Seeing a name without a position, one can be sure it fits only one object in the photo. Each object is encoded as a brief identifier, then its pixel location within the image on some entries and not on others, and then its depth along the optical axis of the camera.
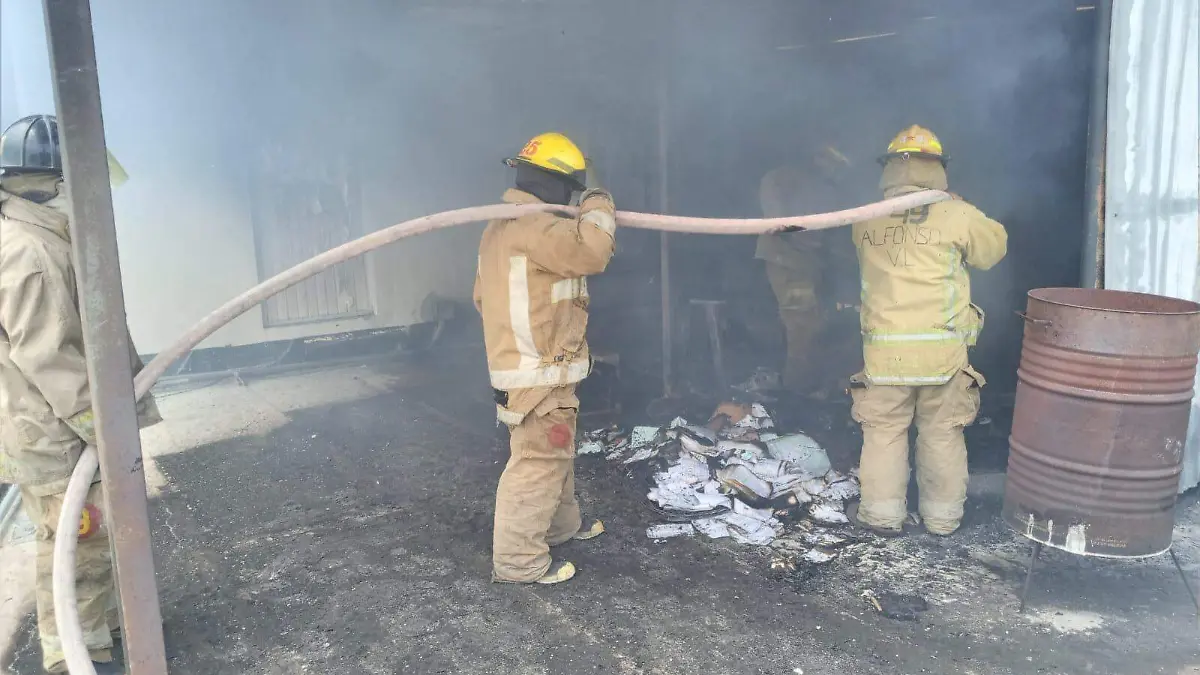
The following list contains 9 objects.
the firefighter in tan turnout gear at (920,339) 3.47
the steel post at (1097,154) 3.50
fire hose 2.01
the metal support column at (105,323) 1.95
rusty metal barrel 2.70
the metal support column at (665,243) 5.60
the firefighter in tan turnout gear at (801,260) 5.76
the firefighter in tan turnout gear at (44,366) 2.46
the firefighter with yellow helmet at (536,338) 3.05
